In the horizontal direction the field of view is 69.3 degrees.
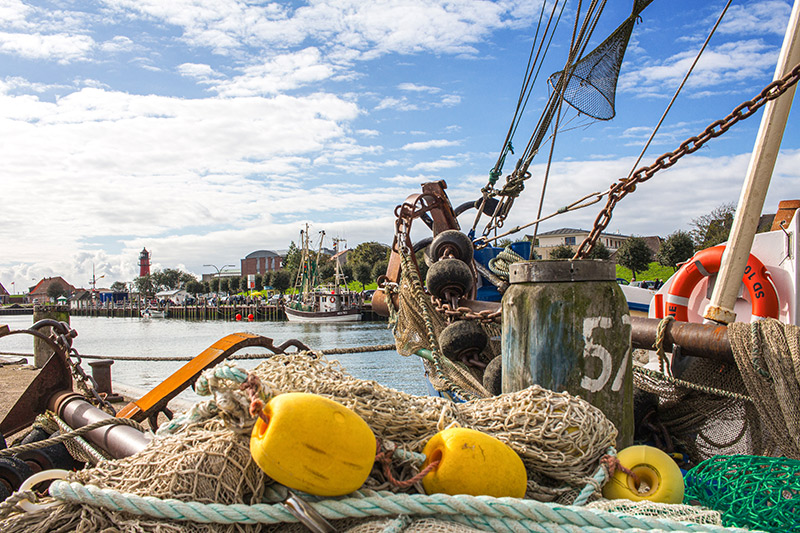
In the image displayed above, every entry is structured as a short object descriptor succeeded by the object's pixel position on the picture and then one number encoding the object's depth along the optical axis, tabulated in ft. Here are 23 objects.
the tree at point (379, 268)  251.11
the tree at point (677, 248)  159.12
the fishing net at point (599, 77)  25.17
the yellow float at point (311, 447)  5.81
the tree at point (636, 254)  177.06
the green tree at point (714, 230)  134.72
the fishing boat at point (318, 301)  199.82
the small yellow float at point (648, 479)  7.25
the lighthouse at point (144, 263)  634.43
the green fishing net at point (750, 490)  6.82
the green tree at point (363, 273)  270.26
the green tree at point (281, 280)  331.36
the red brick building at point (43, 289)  589.16
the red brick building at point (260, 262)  525.75
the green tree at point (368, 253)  290.15
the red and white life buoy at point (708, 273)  16.61
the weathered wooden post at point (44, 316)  42.37
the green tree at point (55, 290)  553.23
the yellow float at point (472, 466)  6.51
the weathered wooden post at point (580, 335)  9.16
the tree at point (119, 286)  598.14
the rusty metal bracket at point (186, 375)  13.26
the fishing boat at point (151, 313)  313.55
